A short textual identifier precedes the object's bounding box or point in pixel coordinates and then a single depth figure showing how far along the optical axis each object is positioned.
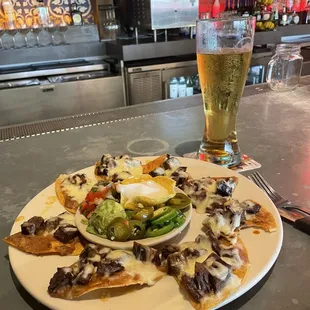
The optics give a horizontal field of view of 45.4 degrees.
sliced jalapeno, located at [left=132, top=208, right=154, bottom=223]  0.57
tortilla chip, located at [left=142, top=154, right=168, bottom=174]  0.79
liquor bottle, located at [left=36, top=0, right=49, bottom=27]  3.00
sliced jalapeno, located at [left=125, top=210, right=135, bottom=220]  0.58
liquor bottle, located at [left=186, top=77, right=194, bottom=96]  2.99
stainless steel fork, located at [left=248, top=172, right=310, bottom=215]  0.68
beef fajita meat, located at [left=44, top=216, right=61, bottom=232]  0.60
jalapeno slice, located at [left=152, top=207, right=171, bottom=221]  0.56
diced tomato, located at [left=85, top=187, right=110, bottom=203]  0.65
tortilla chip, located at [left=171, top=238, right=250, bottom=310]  0.44
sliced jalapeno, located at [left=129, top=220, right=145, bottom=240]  0.54
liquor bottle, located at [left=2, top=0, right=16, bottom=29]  2.91
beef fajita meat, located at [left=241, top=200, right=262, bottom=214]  0.61
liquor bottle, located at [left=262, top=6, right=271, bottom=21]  3.37
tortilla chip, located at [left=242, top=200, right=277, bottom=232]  0.58
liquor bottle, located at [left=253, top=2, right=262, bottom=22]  3.41
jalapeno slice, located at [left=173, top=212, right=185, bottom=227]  0.56
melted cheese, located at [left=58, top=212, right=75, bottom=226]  0.60
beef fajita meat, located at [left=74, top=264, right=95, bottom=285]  0.47
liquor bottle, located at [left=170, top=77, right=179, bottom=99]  2.93
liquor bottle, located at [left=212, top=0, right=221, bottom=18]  3.68
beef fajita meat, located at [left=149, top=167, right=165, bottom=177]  0.74
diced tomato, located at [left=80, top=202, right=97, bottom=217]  0.61
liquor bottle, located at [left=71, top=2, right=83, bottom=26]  3.11
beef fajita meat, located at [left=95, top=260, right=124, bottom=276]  0.48
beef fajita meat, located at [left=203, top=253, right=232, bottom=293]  0.46
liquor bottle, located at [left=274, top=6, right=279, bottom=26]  3.51
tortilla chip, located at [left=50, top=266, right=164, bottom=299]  0.46
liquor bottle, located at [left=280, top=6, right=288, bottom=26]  3.61
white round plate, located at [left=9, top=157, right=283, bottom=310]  0.46
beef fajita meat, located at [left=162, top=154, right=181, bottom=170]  0.77
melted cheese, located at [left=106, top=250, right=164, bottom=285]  0.48
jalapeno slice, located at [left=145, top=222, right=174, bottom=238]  0.54
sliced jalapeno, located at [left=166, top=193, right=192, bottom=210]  0.61
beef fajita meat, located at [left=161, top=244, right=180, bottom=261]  0.51
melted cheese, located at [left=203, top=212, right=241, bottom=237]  0.56
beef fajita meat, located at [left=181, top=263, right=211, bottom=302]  0.45
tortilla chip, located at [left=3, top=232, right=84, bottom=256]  0.55
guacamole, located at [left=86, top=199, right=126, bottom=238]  0.55
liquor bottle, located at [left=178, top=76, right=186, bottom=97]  2.94
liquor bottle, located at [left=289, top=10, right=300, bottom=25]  3.72
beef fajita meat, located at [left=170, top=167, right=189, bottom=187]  0.72
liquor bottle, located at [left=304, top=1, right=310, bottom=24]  3.85
